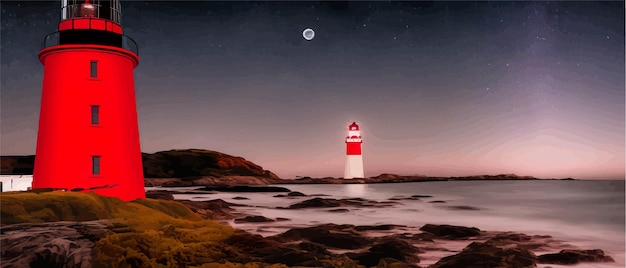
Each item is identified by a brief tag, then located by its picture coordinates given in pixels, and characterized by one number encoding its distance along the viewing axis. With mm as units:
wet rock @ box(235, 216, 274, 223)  20672
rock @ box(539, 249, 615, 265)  12114
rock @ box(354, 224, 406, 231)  19383
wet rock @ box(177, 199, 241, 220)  19859
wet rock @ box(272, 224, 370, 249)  13438
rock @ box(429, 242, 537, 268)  10031
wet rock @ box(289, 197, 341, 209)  30266
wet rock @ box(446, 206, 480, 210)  36500
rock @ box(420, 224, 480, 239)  16750
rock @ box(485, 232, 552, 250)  15781
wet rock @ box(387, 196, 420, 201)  43359
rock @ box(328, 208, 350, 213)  28547
